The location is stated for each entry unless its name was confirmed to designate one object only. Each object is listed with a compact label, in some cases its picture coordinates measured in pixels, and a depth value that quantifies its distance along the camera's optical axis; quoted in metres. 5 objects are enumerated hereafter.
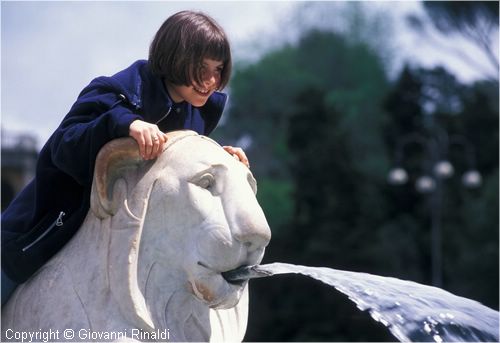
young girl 5.99
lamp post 47.31
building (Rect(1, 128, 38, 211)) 68.19
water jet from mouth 6.11
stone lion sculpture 5.84
